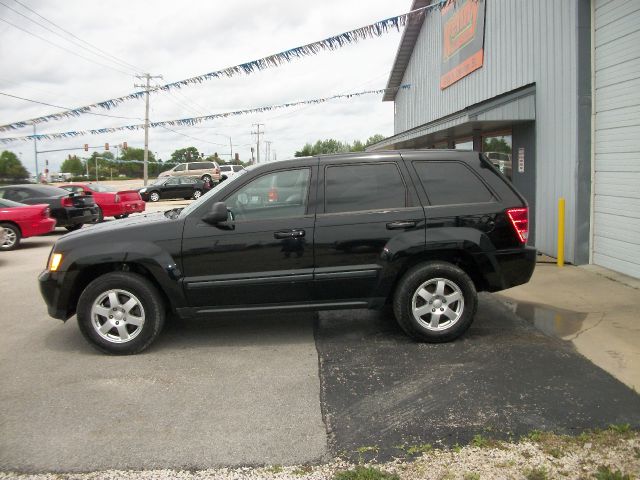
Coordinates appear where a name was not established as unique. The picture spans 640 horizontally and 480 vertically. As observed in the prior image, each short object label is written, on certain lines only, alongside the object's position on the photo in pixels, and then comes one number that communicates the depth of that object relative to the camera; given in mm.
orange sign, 12934
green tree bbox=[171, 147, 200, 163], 112956
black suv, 4836
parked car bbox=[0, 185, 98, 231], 14391
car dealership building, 7383
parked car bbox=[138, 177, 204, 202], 32656
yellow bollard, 8289
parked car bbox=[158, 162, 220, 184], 39219
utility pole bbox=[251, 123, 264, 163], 94725
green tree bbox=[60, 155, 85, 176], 140538
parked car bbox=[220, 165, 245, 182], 43744
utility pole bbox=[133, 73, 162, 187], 44609
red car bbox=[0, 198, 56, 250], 12258
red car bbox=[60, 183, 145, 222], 17703
